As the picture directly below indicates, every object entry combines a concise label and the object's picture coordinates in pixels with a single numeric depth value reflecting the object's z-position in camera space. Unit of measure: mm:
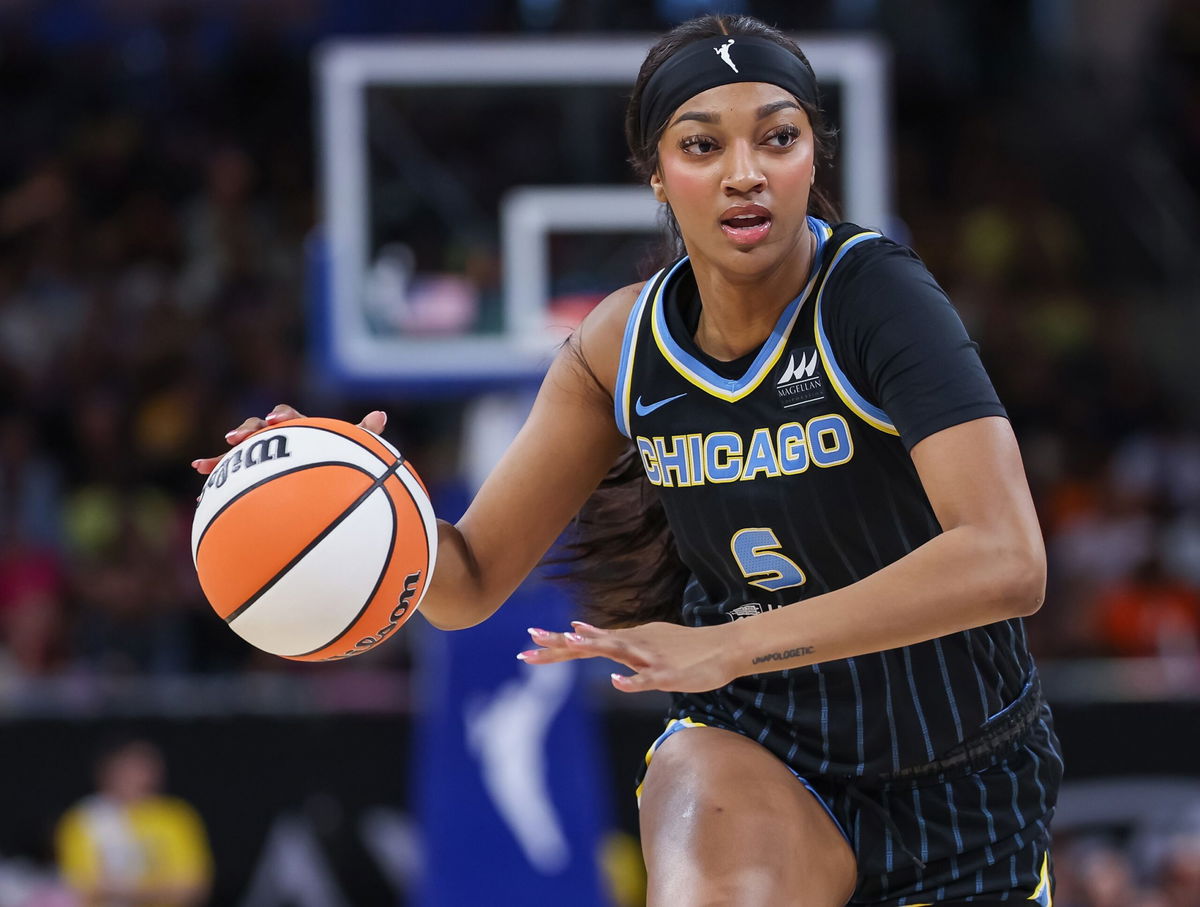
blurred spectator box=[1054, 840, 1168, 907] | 15266
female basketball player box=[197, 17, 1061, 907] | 5832
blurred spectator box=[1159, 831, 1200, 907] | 15703
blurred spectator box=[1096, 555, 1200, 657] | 19578
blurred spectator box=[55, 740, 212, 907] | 16641
